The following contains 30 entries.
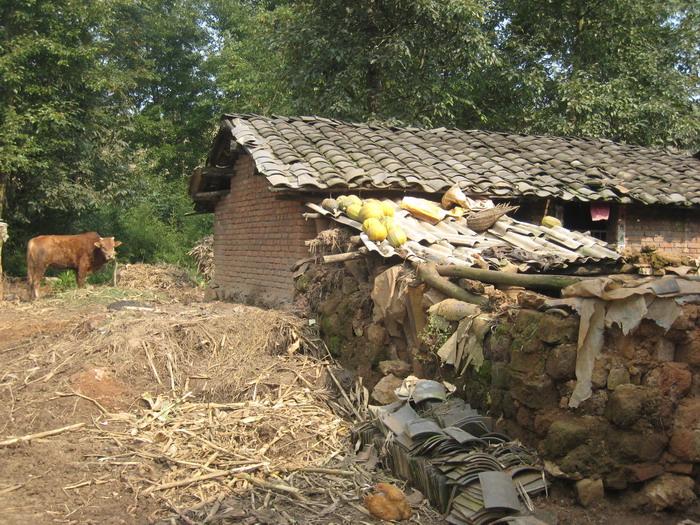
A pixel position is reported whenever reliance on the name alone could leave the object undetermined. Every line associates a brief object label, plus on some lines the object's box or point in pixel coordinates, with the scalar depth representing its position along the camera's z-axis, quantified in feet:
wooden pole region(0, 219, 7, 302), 46.04
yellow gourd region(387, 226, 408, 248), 22.45
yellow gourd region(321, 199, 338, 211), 27.75
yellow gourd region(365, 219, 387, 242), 22.97
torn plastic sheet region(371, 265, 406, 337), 20.26
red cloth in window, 35.22
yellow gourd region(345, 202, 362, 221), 26.05
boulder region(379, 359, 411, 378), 19.95
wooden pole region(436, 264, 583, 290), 15.14
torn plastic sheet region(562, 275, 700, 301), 12.48
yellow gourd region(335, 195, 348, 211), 27.38
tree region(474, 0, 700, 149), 62.80
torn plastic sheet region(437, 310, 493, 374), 15.97
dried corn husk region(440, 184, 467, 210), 30.35
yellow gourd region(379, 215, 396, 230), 23.39
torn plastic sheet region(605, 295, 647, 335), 12.48
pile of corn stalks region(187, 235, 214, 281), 65.40
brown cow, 46.52
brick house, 30.99
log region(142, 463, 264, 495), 15.62
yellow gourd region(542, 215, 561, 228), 32.22
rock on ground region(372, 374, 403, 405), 19.07
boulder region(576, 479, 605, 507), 12.48
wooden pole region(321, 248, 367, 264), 23.50
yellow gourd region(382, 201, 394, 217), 25.34
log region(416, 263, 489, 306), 17.51
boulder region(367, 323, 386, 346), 21.54
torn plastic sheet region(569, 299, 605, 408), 12.84
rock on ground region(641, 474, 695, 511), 12.02
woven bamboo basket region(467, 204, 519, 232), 27.76
